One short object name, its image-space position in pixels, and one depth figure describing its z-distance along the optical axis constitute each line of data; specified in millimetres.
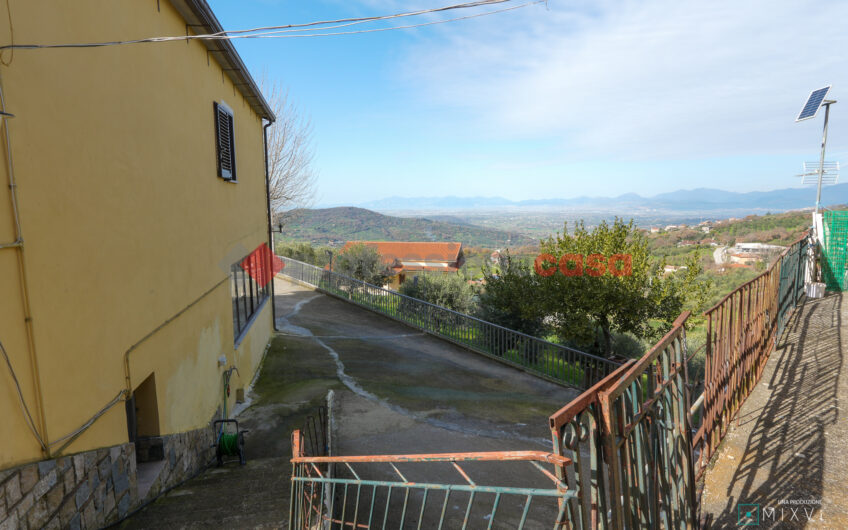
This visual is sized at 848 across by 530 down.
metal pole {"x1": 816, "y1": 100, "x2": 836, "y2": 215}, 11234
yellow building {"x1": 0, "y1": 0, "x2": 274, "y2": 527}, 2811
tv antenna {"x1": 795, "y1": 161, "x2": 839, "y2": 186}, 12180
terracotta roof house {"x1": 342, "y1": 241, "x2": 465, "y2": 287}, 58538
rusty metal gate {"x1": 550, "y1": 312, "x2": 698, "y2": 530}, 1733
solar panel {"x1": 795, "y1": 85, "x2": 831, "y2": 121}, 12391
